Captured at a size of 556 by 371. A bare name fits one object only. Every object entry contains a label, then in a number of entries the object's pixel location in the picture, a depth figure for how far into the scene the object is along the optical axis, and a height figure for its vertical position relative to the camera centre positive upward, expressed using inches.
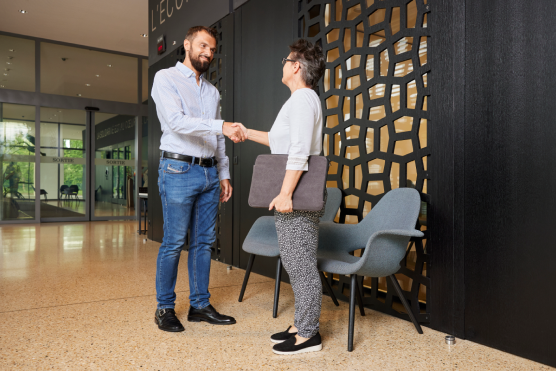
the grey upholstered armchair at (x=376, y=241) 81.3 -13.8
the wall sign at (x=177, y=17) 185.3 +80.6
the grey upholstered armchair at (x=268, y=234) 108.0 -15.4
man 91.9 +1.2
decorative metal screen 98.2 +19.1
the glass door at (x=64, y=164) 370.0 +12.4
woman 78.1 -8.9
